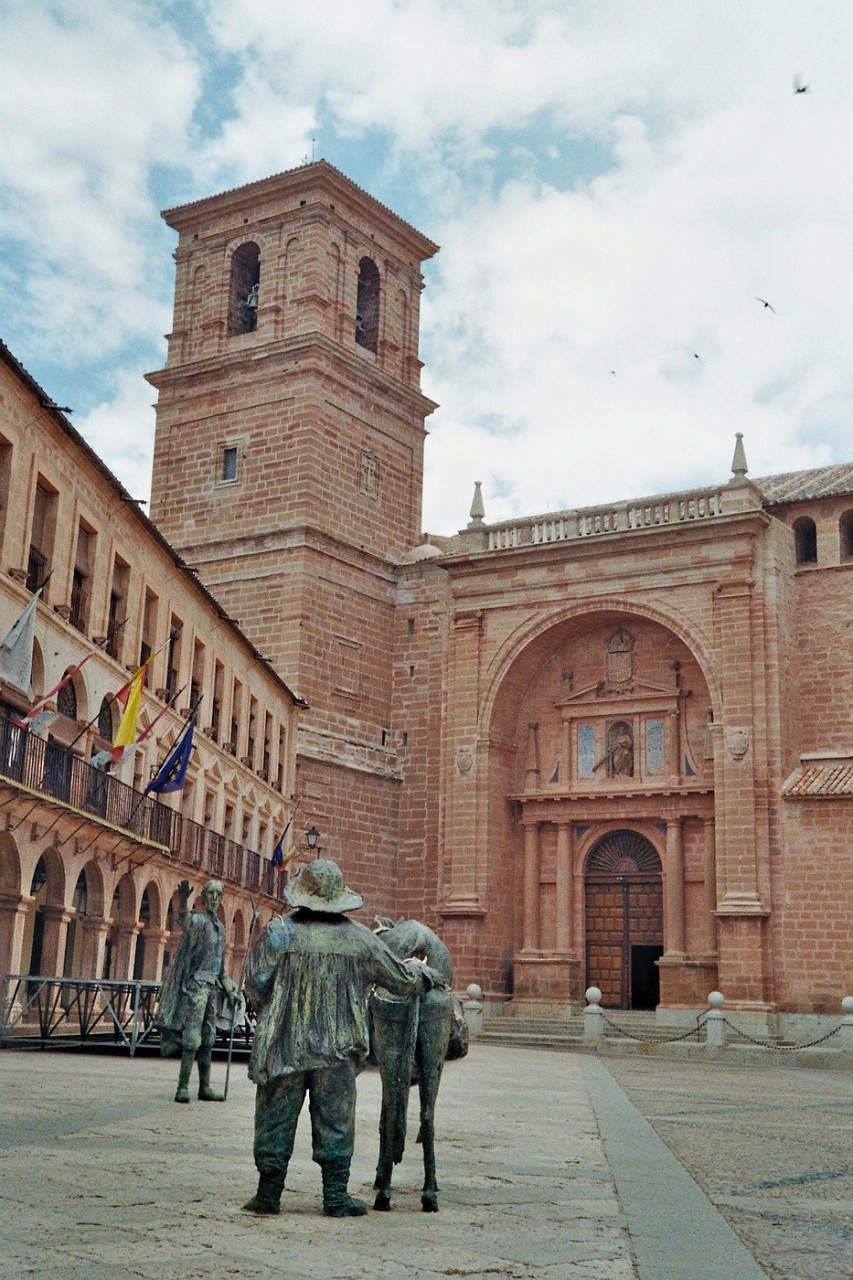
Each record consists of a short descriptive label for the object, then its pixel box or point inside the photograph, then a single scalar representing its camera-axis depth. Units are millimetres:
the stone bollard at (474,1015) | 33281
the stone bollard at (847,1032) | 28344
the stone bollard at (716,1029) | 29953
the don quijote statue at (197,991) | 12027
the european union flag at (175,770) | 22844
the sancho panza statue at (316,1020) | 6555
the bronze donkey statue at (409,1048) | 7012
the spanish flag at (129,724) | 20953
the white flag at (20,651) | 18234
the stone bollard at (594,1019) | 31375
